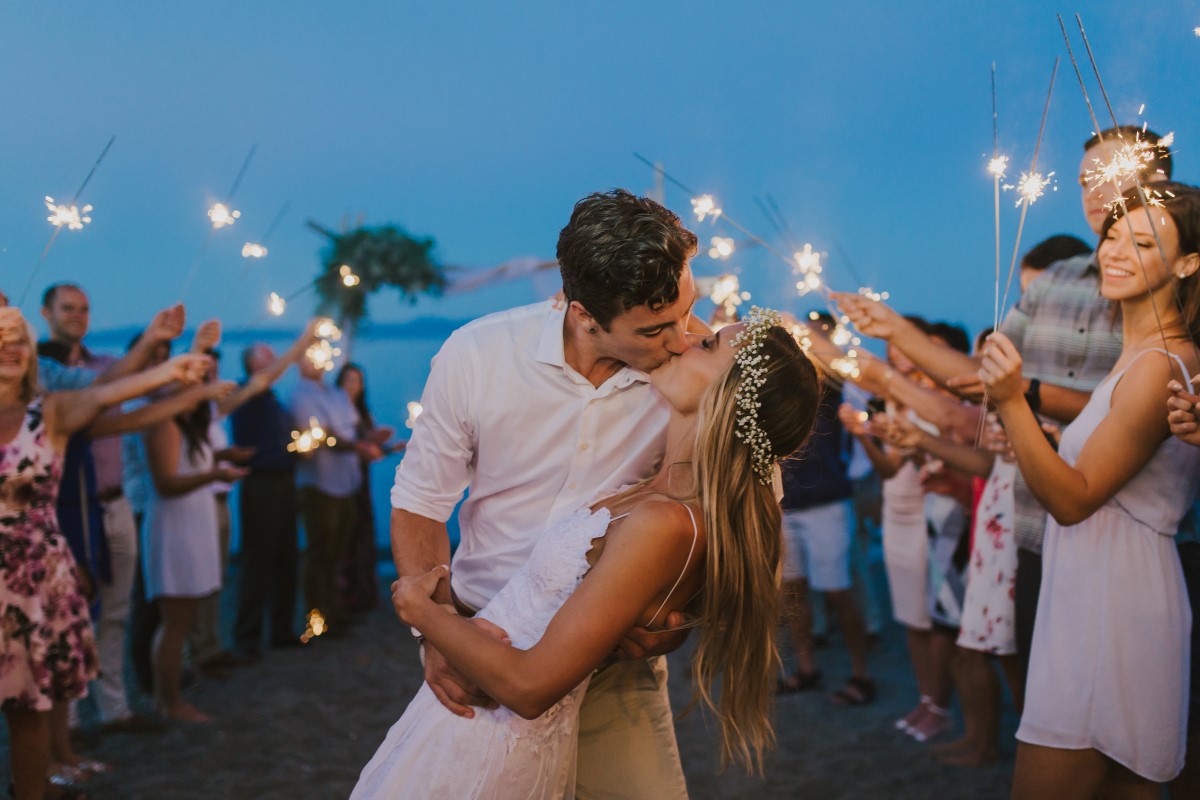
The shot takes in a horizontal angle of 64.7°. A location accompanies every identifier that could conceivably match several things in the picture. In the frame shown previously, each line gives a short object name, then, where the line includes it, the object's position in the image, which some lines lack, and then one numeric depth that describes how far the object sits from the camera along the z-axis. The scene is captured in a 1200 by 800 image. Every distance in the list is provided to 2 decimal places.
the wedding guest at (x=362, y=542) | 6.41
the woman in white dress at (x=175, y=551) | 4.31
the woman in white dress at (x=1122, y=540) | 2.10
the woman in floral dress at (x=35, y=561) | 2.92
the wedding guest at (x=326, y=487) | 5.88
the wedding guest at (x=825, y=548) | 4.72
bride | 1.63
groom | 2.07
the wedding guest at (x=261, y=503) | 5.41
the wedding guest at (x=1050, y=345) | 2.79
